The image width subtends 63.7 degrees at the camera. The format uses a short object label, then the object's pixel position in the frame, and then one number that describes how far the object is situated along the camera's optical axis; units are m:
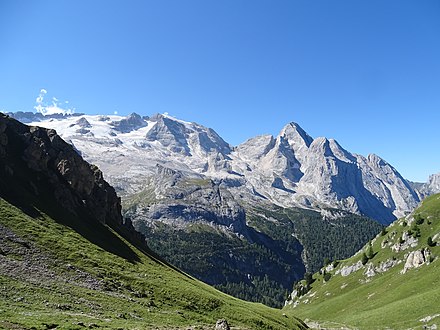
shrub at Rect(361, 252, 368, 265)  150.91
